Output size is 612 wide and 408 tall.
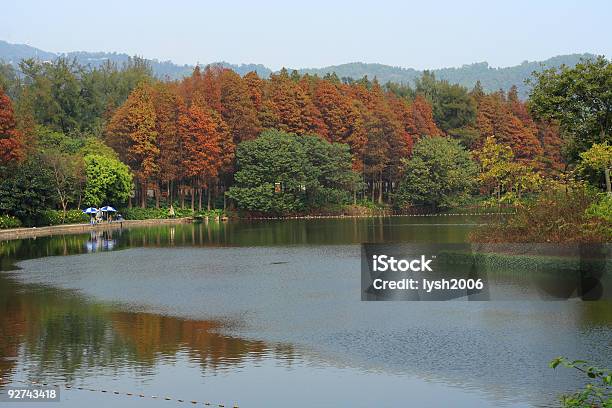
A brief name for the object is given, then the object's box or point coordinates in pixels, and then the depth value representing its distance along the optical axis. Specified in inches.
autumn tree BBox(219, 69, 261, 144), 3472.0
